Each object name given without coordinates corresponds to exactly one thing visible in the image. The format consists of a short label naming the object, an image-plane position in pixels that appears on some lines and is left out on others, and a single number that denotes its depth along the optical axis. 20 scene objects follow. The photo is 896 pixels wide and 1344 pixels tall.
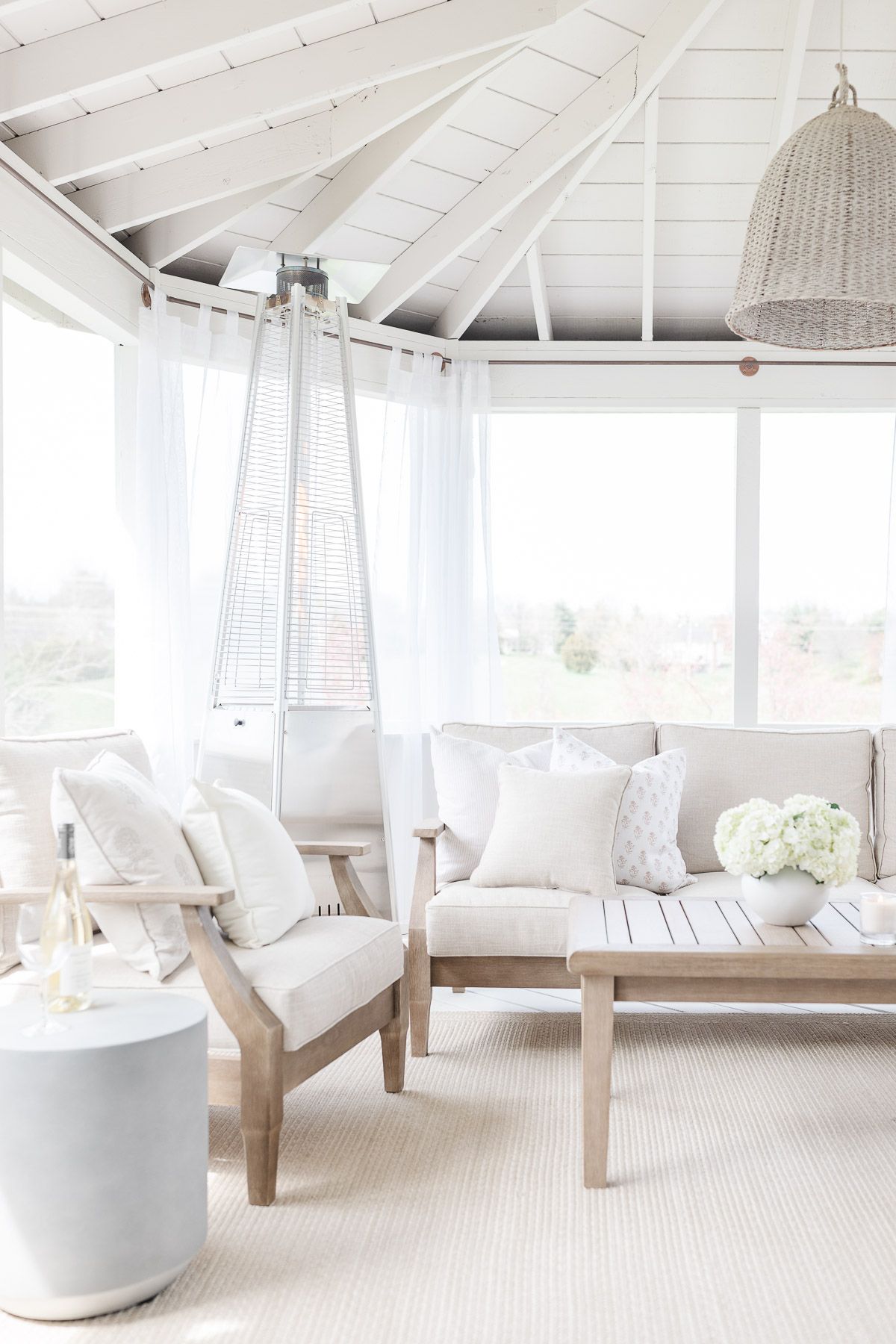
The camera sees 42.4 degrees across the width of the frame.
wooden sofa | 3.25
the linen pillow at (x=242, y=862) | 2.65
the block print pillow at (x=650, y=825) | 3.62
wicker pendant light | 2.51
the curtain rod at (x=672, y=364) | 5.20
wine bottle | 1.98
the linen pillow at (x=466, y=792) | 3.75
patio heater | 4.00
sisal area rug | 1.94
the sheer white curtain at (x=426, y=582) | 4.97
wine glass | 1.98
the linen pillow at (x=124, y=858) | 2.46
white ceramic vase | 2.67
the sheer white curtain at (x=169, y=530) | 4.03
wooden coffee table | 2.45
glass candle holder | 2.54
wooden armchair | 2.31
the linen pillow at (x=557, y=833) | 3.41
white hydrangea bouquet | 2.62
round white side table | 1.86
